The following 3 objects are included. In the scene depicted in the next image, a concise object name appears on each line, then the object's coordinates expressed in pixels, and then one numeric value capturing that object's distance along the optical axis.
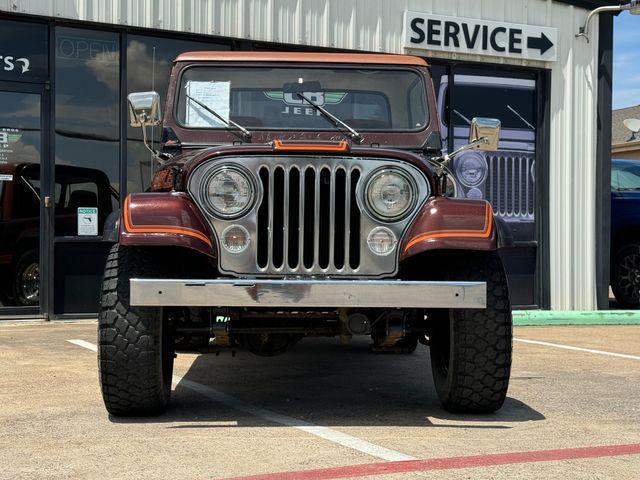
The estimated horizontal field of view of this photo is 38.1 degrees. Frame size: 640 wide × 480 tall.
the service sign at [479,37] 11.12
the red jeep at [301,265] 4.31
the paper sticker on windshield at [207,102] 5.80
